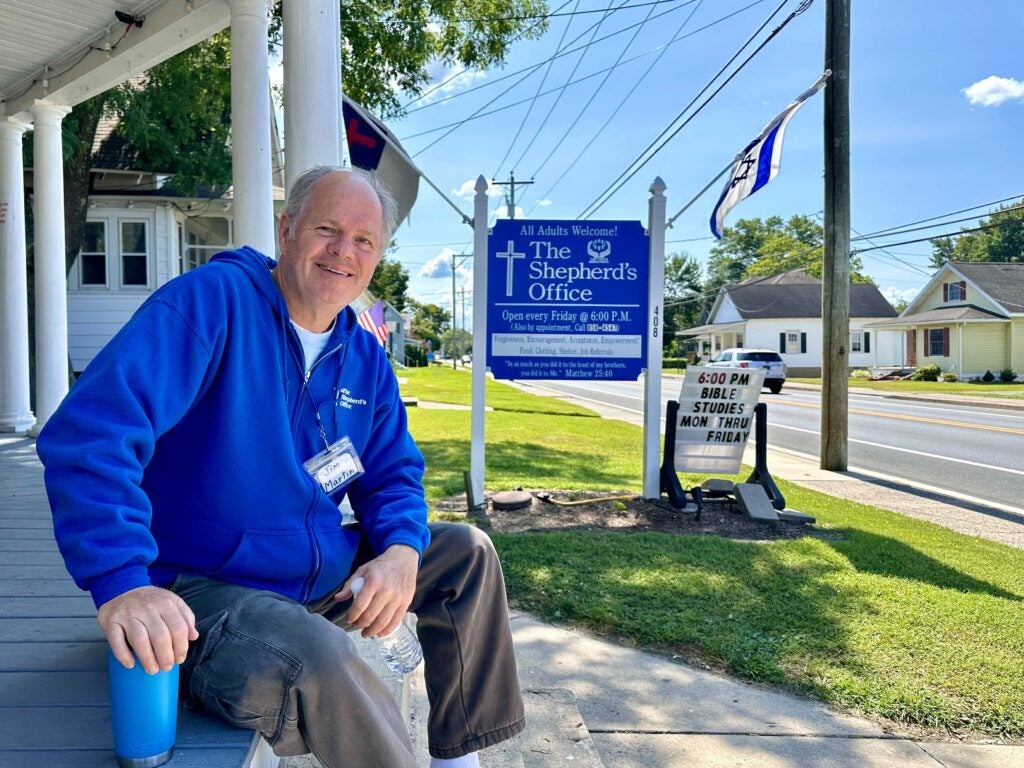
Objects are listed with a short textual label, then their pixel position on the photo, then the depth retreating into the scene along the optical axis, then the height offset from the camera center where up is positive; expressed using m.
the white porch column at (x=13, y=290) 7.33 +0.74
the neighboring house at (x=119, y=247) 14.74 +2.34
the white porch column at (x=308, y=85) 3.97 +1.45
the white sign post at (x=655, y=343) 6.08 +0.15
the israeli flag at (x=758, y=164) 6.41 +1.66
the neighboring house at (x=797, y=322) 46.09 +2.37
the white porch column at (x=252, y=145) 5.27 +1.59
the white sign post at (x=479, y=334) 5.97 +0.23
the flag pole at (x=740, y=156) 6.26 +1.77
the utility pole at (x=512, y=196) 39.81 +8.91
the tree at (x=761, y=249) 67.25 +10.93
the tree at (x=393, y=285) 49.69 +7.14
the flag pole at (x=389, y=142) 5.60 +1.61
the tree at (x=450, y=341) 122.12 +3.83
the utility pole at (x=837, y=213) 8.11 +1.56
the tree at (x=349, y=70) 10.12 +4.08
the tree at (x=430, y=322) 112.38 +6.74
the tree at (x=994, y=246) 69.56 +10.53
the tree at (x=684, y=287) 79.56 +8.24
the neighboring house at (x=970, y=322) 34.75 +1.74
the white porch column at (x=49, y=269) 6.95 +0.91
